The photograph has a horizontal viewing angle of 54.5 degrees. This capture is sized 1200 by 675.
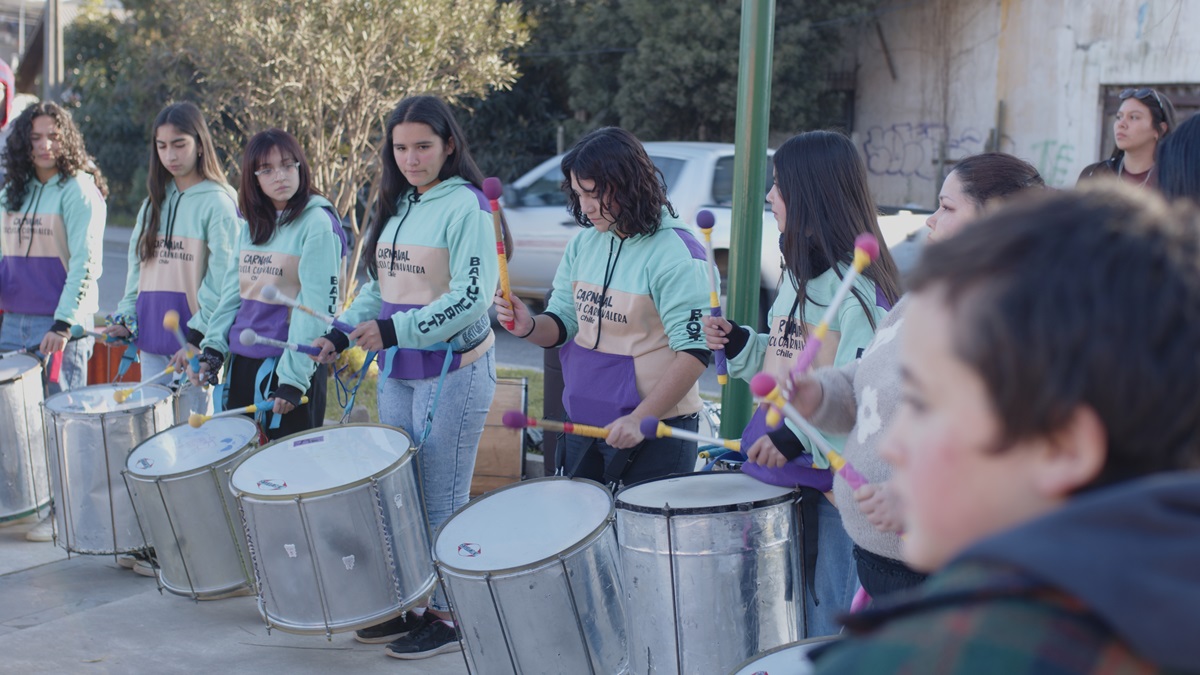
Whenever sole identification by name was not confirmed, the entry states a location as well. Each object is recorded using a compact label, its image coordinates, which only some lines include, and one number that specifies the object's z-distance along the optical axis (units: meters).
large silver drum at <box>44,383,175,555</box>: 4.34
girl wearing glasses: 4.08
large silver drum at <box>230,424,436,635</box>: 3.40
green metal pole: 3.92
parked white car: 8.70
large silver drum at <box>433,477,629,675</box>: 2.91
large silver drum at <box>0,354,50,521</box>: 4.87
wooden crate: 4.97
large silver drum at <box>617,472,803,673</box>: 2.68
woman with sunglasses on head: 5.28
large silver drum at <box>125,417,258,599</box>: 3.90
